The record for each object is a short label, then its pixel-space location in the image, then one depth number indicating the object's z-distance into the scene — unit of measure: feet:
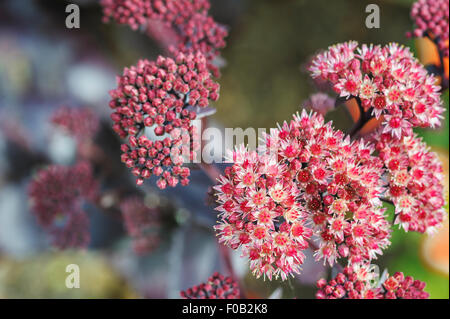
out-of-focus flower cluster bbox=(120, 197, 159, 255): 1.23
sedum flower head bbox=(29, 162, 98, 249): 1.18
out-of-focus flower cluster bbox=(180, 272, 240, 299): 1.00
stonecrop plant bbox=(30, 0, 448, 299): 0.89
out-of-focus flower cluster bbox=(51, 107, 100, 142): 1.26
